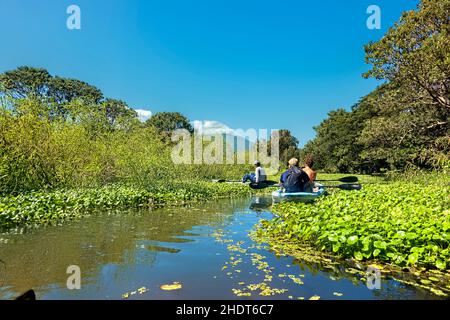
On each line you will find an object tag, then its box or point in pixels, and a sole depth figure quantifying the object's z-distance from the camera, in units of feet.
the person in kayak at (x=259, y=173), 49.39
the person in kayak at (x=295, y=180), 32.24
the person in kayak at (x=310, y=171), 35.02
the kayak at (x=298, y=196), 32.07
